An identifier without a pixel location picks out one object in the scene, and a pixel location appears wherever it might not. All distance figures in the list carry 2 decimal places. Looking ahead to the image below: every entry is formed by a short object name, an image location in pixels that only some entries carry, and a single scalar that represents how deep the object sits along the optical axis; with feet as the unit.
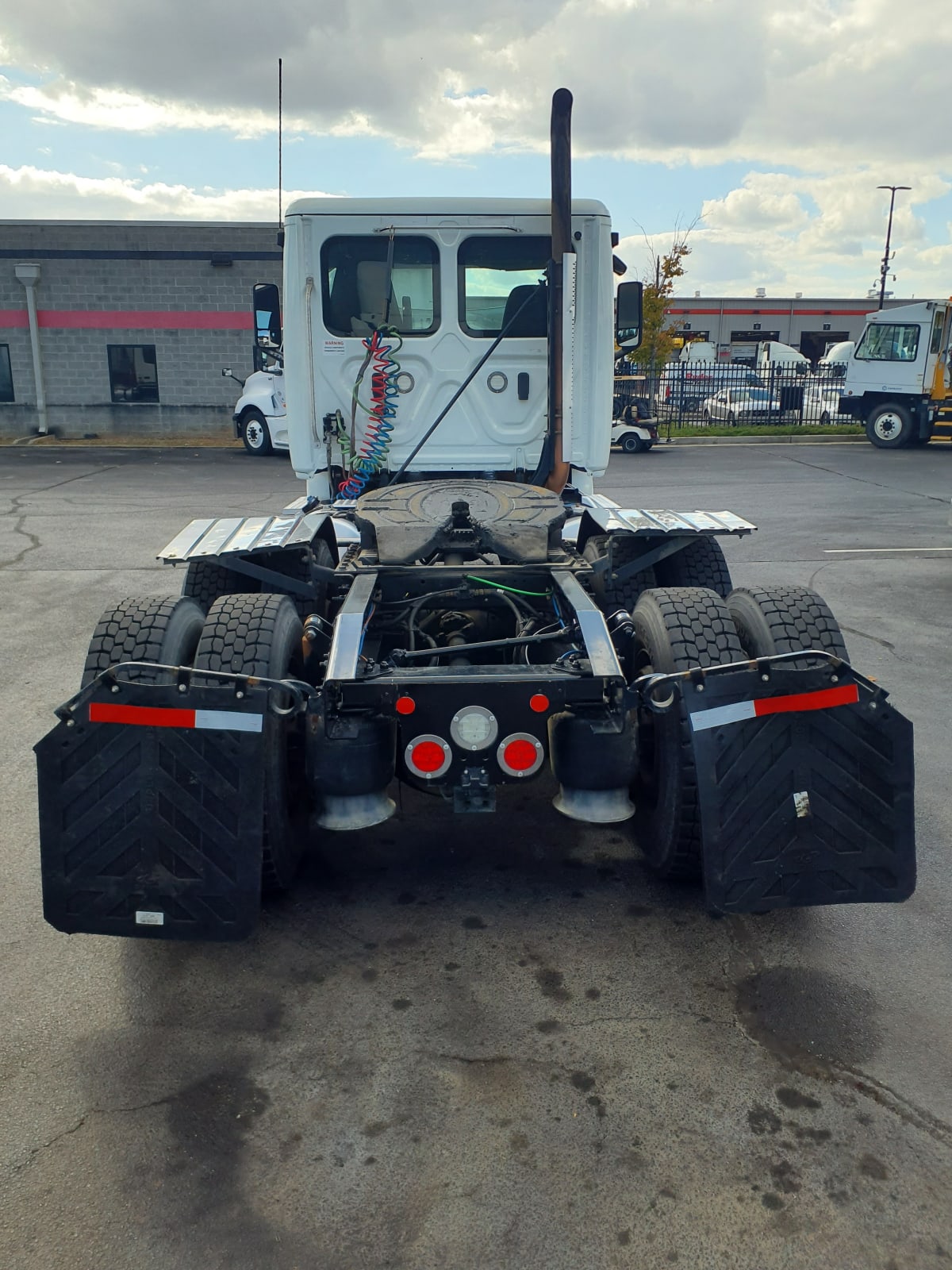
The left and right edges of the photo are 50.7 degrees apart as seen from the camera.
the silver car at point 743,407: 87.81
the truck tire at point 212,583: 18.77
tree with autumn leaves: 81.51
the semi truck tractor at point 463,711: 10.62
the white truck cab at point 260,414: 64.64
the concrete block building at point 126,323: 70.74
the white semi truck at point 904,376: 69.36
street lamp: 161.28
